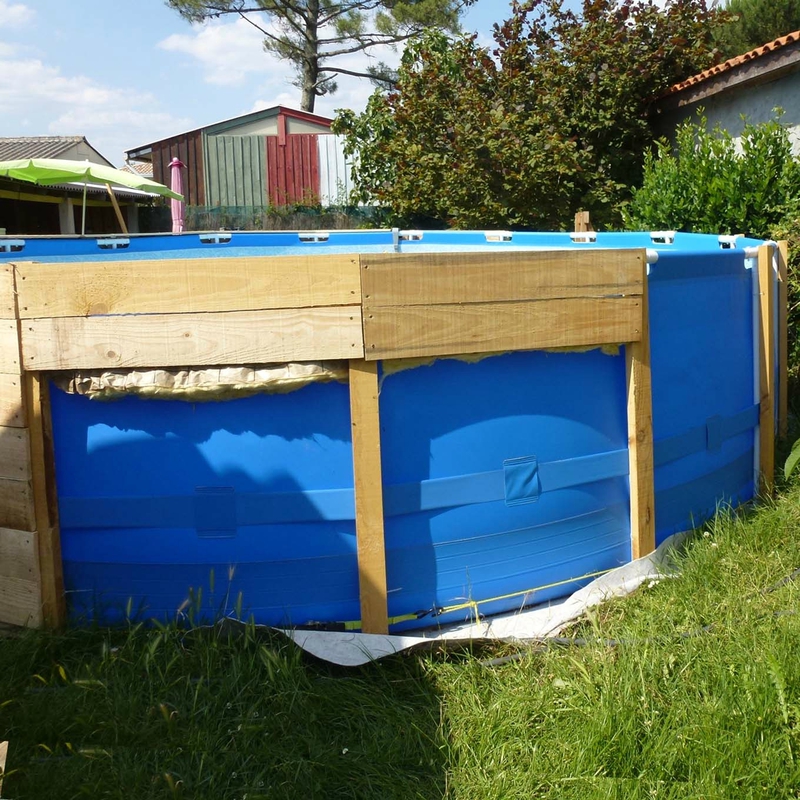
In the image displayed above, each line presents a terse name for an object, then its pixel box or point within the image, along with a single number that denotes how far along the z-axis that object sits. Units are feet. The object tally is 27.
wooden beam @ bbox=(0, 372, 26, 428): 9.40
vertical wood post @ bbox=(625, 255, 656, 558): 10.76
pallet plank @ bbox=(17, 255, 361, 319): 9.20
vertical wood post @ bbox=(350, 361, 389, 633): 9.45
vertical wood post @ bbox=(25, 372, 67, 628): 9.48
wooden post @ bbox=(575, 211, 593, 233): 21.48
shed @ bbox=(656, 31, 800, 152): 26.48
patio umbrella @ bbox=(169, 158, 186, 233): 40.67
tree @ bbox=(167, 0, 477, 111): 86.89
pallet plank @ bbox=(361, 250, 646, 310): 9.36
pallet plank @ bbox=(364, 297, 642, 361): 9.44
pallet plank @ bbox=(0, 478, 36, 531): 9.48
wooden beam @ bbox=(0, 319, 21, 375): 9.32
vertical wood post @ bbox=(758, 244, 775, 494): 13.74
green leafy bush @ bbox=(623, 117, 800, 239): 20.03
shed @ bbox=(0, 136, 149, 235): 51.24
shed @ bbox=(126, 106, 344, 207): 69.46
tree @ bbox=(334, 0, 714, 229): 33.37
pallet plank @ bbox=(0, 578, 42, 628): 9.66
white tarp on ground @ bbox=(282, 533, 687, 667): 9.29
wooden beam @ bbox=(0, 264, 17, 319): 9.27
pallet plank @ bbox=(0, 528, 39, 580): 9.55
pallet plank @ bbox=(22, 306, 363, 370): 9.25
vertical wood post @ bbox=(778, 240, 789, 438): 16.83
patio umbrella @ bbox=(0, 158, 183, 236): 32.76
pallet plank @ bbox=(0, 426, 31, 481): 9.41
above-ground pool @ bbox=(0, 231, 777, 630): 9.58
